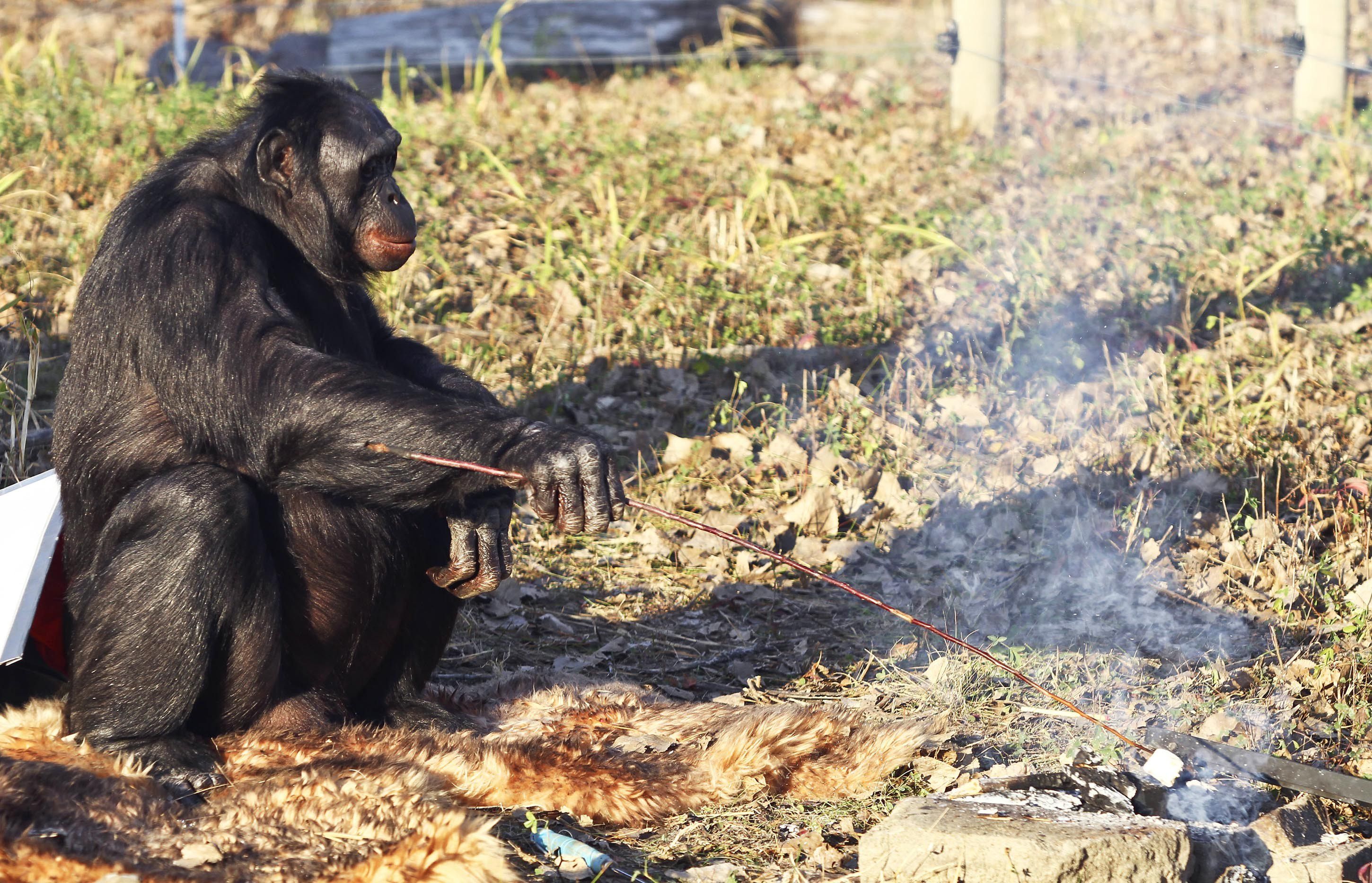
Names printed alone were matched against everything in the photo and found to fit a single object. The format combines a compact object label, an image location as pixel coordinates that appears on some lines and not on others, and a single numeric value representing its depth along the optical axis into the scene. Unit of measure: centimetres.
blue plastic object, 569
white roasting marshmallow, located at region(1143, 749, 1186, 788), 628
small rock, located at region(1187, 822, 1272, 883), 552
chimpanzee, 600
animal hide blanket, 528
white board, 614
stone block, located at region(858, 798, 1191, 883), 518
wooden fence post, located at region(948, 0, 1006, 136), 1550
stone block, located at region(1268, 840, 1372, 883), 543
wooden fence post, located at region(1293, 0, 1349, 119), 1533
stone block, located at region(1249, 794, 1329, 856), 575
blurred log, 1828
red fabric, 664
